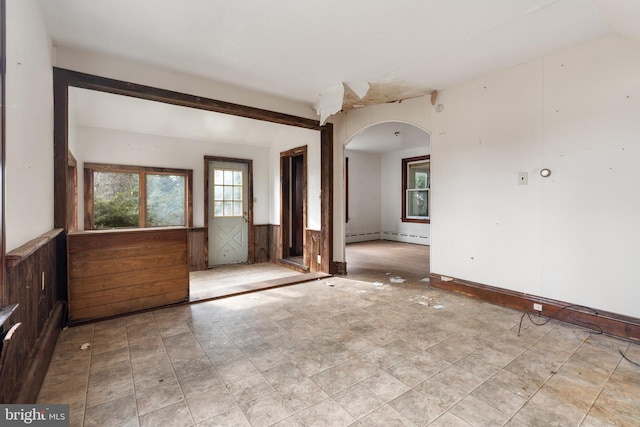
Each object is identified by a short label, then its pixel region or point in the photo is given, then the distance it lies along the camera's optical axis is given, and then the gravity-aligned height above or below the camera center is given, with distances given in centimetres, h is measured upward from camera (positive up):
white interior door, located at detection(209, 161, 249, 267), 573 -3
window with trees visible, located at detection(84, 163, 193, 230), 467 +26
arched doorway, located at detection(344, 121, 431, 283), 753 +46
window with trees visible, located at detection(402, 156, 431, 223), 841 +63
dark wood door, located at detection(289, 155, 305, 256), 605 +24
